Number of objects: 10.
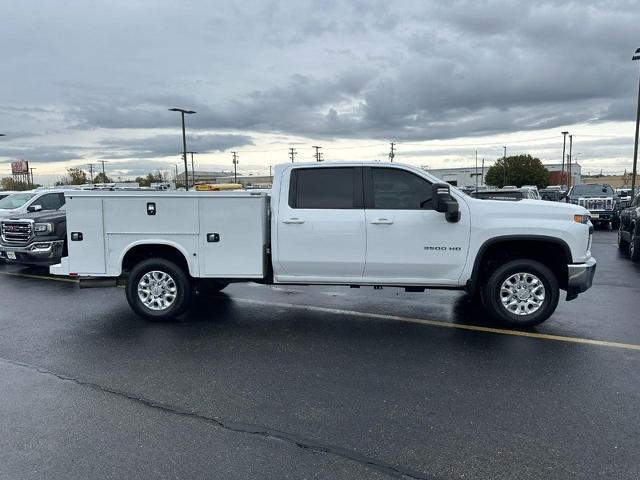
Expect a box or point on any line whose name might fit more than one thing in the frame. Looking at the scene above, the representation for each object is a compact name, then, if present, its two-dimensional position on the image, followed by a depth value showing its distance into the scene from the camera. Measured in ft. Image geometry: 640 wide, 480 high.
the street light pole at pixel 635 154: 81.16
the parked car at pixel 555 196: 107.86
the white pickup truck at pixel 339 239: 20.95
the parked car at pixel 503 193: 44.63
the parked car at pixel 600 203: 69.41
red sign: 299.19
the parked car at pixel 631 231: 40.35
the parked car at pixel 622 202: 72.27
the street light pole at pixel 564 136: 224.12
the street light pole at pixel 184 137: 132.46
